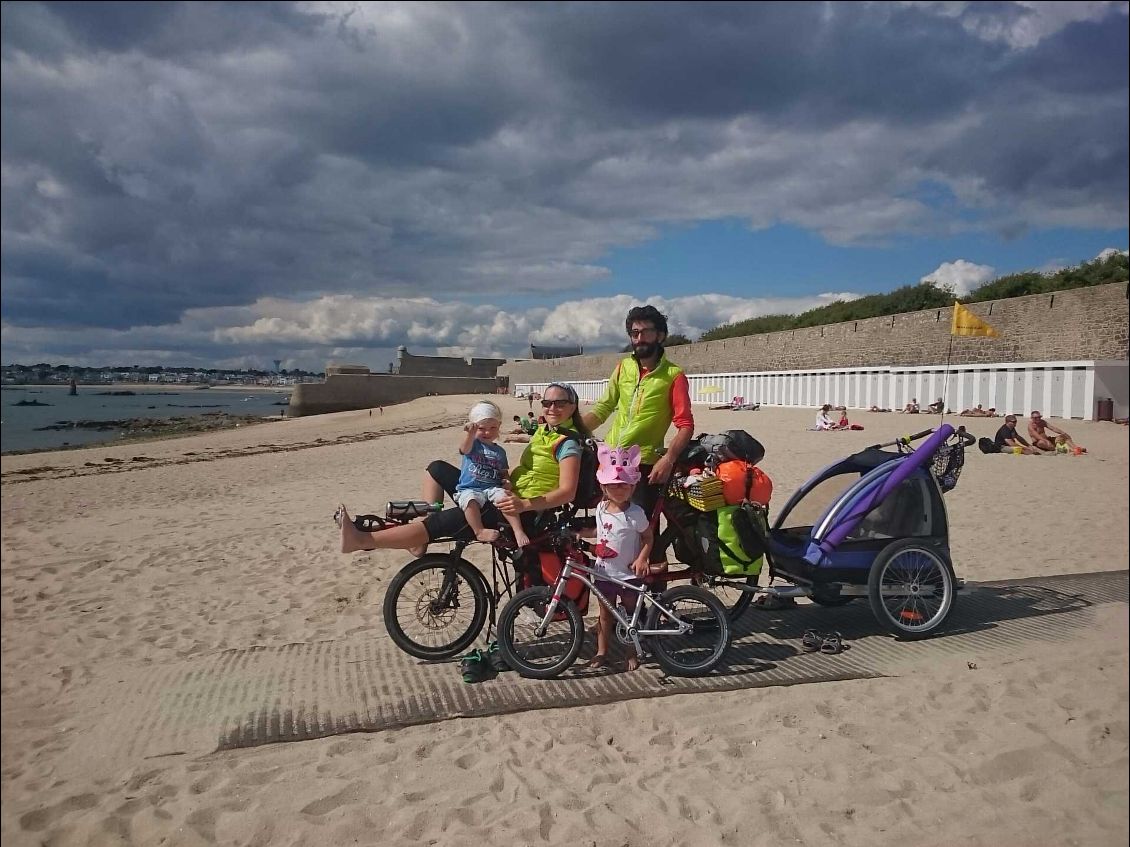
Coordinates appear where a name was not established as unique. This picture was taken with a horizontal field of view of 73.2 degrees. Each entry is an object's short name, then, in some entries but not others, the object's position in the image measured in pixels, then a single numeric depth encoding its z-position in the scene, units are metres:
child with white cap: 4.48
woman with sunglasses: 4.43
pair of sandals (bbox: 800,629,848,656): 4.61
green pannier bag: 4.59
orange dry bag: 4.62
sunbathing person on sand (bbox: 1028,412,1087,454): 12.56
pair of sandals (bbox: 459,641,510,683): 4.33
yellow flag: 18.04
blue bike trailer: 4.92
